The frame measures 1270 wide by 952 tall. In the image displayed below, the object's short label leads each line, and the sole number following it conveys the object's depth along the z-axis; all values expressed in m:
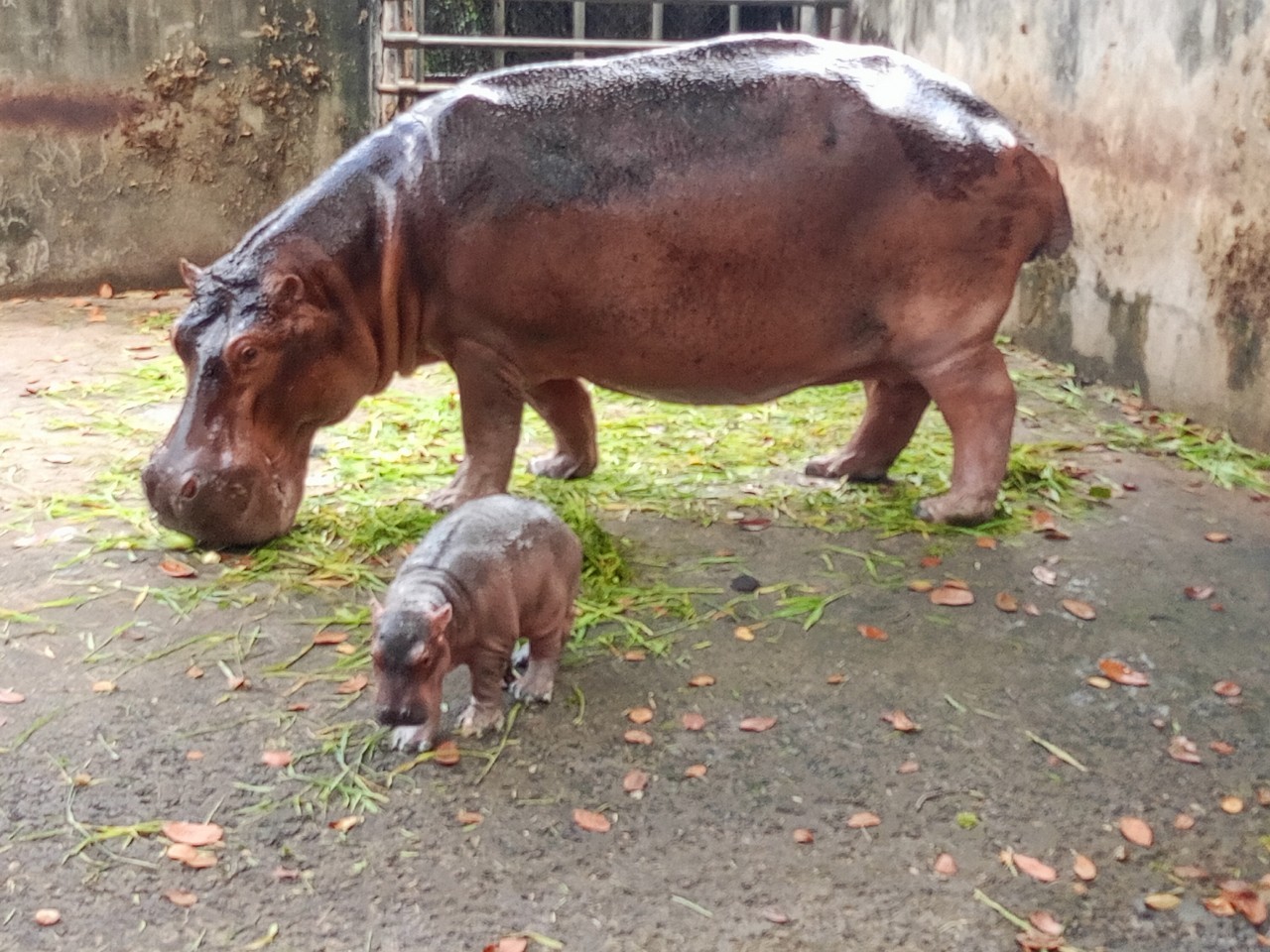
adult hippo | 3.55
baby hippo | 2.54
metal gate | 7.09
